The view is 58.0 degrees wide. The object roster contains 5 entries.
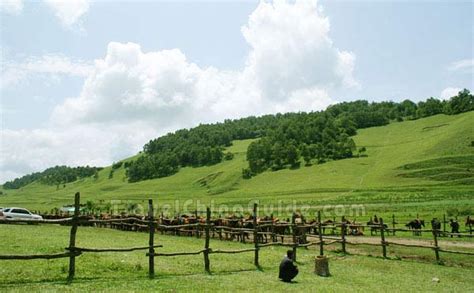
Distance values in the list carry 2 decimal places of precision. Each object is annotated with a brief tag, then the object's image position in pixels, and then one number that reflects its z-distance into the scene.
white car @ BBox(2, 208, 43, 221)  36.16
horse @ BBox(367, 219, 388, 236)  35.14
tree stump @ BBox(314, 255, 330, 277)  16.25
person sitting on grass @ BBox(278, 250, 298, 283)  14.34
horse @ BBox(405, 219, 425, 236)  33.42
